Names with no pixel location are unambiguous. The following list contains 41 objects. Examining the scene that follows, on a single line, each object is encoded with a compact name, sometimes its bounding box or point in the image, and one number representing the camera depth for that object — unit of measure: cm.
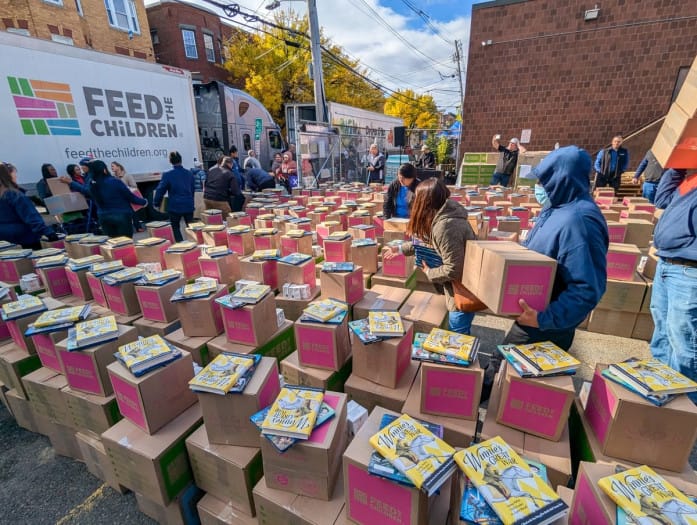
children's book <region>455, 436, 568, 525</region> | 90
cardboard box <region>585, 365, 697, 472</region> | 127
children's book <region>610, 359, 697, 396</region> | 130
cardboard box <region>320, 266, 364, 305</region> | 283
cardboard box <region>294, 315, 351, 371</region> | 205
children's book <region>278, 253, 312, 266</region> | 320
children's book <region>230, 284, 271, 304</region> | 229
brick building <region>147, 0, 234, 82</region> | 1845
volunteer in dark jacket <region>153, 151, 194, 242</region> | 521
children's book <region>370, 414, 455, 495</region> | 105
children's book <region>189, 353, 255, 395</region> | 151
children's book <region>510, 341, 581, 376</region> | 151
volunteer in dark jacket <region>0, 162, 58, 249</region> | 355
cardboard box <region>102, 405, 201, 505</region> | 157
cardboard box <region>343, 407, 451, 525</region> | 111
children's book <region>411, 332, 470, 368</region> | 162
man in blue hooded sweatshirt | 154
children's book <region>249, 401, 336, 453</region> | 128
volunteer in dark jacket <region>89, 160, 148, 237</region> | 431
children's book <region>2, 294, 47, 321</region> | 230
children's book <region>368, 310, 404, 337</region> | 186
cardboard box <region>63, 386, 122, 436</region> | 190
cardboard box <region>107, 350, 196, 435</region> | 162
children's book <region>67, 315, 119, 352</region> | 190
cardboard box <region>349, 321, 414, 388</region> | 187
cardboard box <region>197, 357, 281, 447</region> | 151
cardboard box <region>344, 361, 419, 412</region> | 188
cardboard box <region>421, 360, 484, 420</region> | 162
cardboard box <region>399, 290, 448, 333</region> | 263
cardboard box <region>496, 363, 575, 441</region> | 149
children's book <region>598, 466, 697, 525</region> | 90
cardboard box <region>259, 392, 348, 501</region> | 130
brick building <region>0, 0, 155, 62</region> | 1098
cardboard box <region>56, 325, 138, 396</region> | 189
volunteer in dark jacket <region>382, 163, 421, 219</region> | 462
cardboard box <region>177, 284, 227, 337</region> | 240
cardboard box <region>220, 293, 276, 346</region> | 228
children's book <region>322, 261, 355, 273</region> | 287
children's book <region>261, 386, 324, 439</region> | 130
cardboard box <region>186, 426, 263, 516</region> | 150
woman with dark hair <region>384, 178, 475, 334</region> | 215
